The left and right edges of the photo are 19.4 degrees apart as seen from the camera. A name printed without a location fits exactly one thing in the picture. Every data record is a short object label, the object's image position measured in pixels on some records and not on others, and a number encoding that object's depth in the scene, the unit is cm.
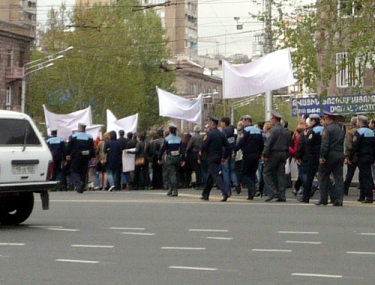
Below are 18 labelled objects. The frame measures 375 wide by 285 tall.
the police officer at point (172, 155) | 2508
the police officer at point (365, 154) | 2200
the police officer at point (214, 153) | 2258
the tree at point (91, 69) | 7969
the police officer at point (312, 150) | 2177
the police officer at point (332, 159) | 2072
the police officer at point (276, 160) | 2234
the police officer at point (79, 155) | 2783
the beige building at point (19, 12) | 10806
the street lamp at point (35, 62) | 6981
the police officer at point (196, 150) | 3003
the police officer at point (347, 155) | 2379
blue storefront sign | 3070
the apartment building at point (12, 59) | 8362
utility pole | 3269
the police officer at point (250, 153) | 2305
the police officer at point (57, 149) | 2947
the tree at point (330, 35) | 2792
